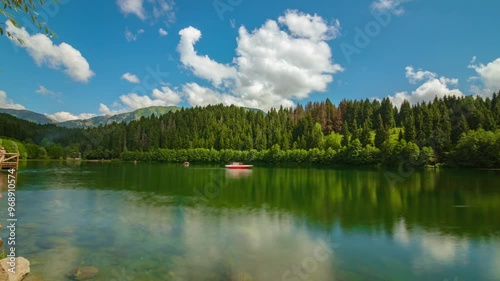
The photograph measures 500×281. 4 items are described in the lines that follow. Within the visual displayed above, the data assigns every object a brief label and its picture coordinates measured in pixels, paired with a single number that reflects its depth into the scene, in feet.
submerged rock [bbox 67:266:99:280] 52.60
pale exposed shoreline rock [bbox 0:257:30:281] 44.06
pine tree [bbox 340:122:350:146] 484.17
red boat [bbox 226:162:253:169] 405.06
